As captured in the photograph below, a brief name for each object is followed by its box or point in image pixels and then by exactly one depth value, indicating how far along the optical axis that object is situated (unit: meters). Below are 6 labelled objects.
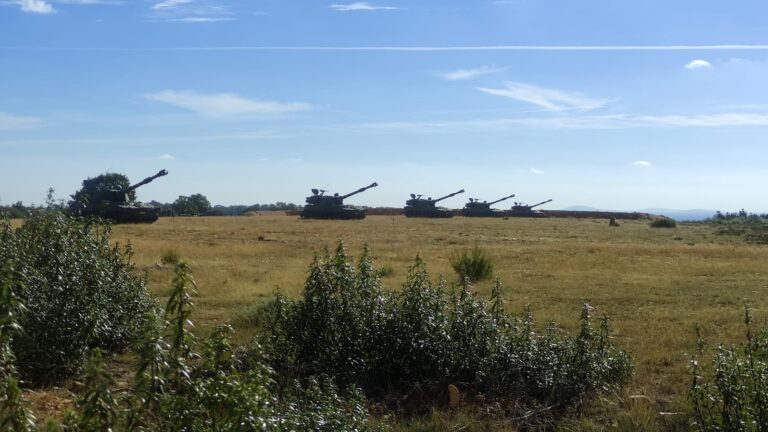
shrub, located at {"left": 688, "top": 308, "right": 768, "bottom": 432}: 5.28
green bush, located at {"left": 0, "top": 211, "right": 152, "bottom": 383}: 6.92
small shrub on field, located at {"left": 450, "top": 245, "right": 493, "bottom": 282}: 15.50
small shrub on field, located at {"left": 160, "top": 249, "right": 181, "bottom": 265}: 17.00
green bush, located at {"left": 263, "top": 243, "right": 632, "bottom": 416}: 6.93
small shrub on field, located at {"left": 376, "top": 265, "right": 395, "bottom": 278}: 15.71
